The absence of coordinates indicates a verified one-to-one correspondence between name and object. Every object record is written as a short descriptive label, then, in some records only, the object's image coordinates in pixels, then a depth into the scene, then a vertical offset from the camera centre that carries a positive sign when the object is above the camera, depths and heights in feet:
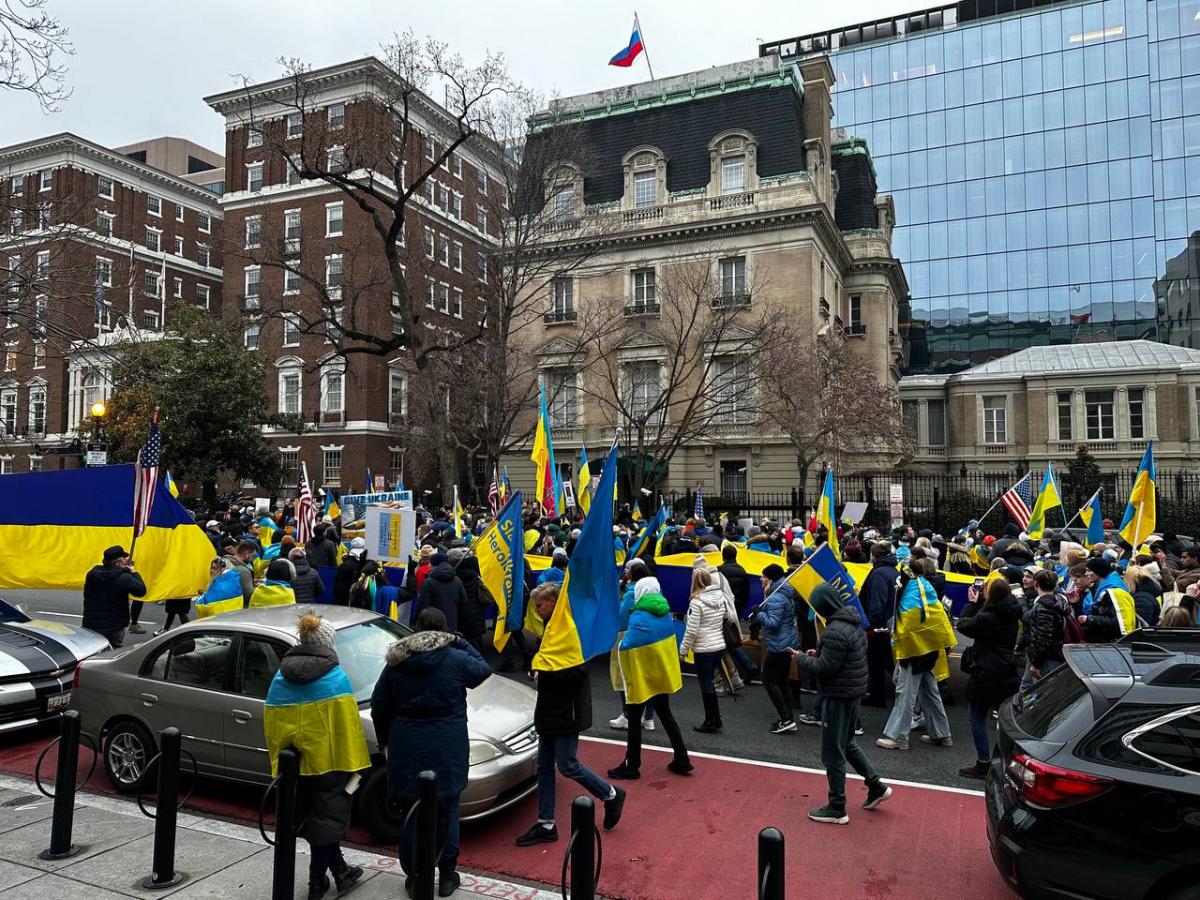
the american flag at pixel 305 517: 54.24 -2.70
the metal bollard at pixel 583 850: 13.01 -5.97
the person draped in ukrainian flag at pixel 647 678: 24.07 -5.98
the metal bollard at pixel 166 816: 16.66 -6.98
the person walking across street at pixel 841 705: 20.54 -5.84
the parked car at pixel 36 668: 26.13 -6.31
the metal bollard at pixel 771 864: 11.87 -5.66
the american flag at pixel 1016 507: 56.75 -2.24
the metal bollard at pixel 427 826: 14.48 -6.26
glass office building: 214.28 +86.01
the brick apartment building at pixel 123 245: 166.30 +55.92
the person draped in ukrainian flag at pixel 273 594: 30.09 -4.33
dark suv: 12.84 -5.19
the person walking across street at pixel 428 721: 16.34 -4.93
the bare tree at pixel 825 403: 103.35 +9.58
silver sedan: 19.88 -6.08
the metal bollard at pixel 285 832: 15.71 -6.84
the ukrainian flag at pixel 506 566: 27.73 -3.07
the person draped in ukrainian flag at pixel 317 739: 16.38 -5.27
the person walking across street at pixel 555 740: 19.38 -6.29
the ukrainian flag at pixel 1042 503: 56.49 -1.96
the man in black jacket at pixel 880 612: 30.60 -5.13
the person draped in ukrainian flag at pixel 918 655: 26.11 -5.80
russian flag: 136.15 +70.03
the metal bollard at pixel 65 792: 18.47 -7.12
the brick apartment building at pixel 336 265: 142.51 +38.30
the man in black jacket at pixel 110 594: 31.68 -4.51
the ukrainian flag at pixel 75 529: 33.45 -2.12
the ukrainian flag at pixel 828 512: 50.06 -2.27
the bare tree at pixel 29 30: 28.40 +15.77
